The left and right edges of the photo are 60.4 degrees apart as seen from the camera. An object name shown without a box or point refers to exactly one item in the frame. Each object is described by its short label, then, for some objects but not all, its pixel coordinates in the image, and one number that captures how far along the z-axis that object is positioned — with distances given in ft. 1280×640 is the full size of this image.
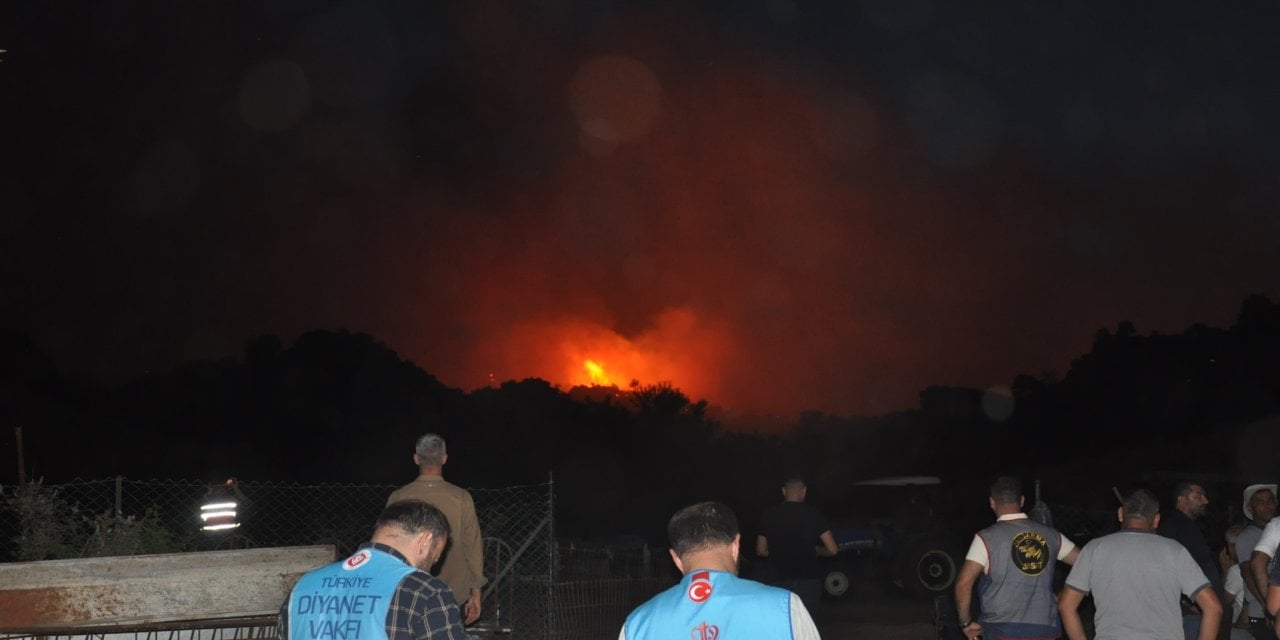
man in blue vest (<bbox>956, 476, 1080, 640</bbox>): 22.62
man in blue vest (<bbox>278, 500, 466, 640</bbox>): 11.93
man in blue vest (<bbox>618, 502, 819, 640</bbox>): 10.45
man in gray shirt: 20.27
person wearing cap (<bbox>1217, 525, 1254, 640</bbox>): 27.89
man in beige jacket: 22.53
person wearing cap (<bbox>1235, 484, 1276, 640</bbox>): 26.53
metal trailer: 20.53
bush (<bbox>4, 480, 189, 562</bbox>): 31.63
